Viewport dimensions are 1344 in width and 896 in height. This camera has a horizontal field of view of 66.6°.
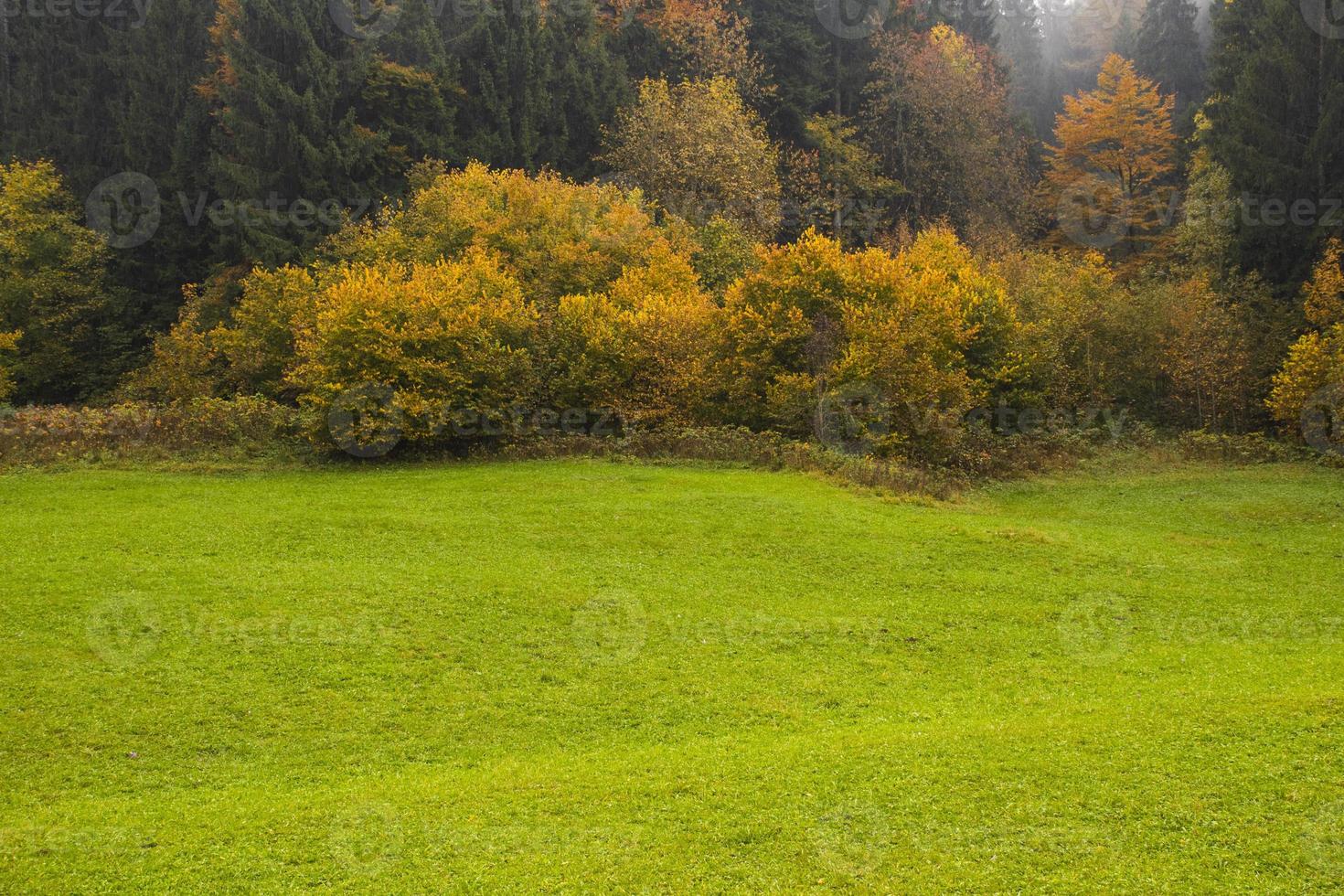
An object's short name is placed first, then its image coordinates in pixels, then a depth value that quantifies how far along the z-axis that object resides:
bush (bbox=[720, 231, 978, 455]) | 30.14
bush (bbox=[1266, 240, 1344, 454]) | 31.06
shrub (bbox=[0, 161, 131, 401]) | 44.75
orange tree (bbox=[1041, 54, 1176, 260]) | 57.28
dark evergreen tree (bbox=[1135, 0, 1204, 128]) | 72.56
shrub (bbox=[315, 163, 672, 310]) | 37.25
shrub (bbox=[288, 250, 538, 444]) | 27.20
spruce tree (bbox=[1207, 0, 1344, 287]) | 39.25
